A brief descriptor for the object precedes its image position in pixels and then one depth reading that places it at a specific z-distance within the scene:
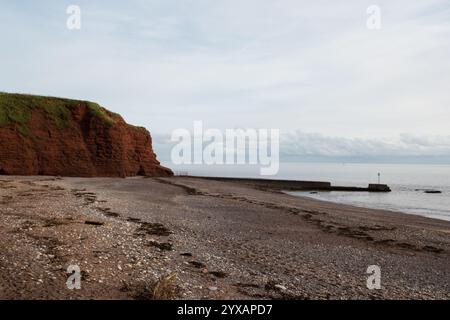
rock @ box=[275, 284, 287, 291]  9.40
